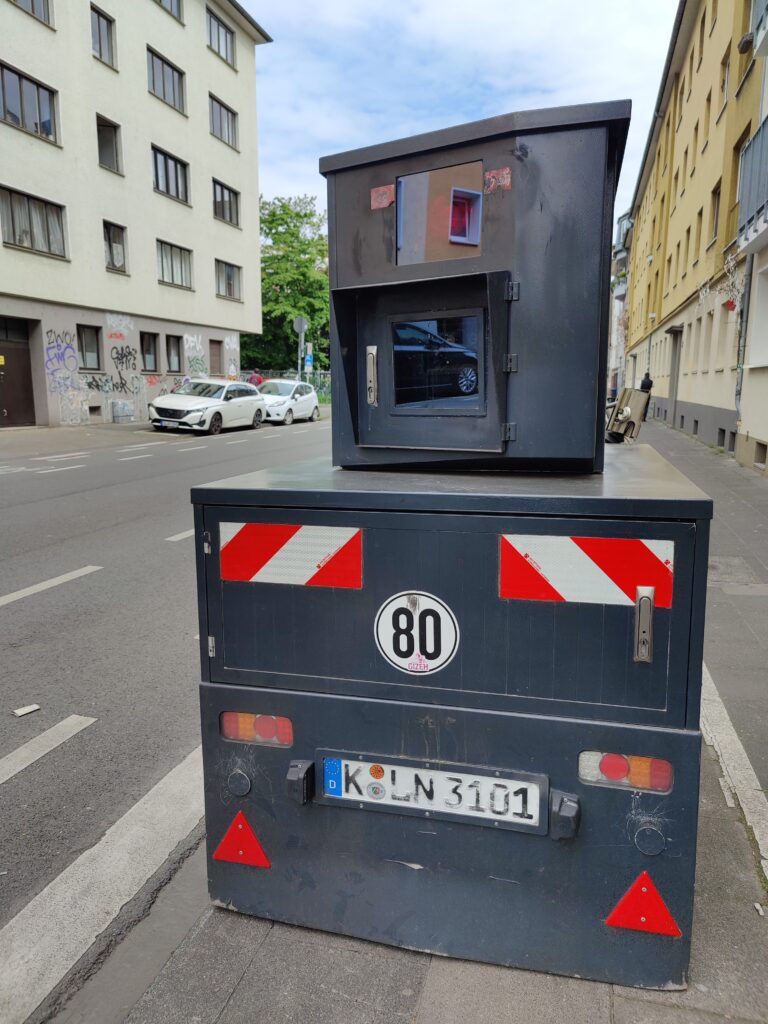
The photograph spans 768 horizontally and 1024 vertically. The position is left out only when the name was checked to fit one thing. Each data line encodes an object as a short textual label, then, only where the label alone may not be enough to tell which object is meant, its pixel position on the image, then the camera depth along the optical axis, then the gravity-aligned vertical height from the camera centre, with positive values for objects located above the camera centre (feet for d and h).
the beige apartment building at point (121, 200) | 69.77 +18.79
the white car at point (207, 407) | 72.95 -2.57
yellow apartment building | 46.19 +11.87
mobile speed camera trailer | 6.33 -2.10
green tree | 162.30 +22.96
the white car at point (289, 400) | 90.48 -2.41
